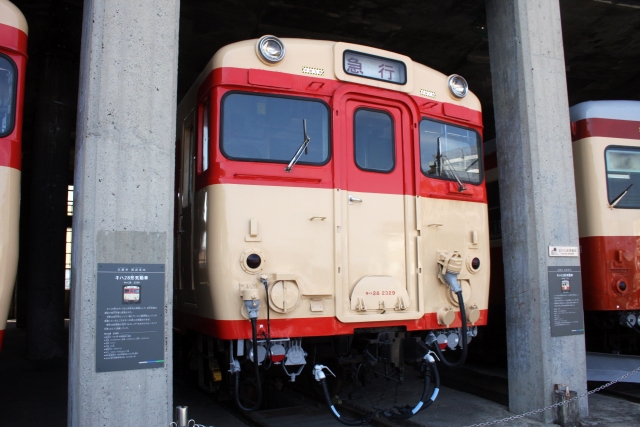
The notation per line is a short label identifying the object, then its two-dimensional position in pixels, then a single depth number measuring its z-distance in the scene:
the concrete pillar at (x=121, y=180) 3.86
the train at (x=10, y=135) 3.97
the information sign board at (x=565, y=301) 5.79
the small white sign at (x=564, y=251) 5.88
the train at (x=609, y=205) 6.87
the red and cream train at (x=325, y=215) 4.72
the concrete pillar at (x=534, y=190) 5.77
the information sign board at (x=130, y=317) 3.89
